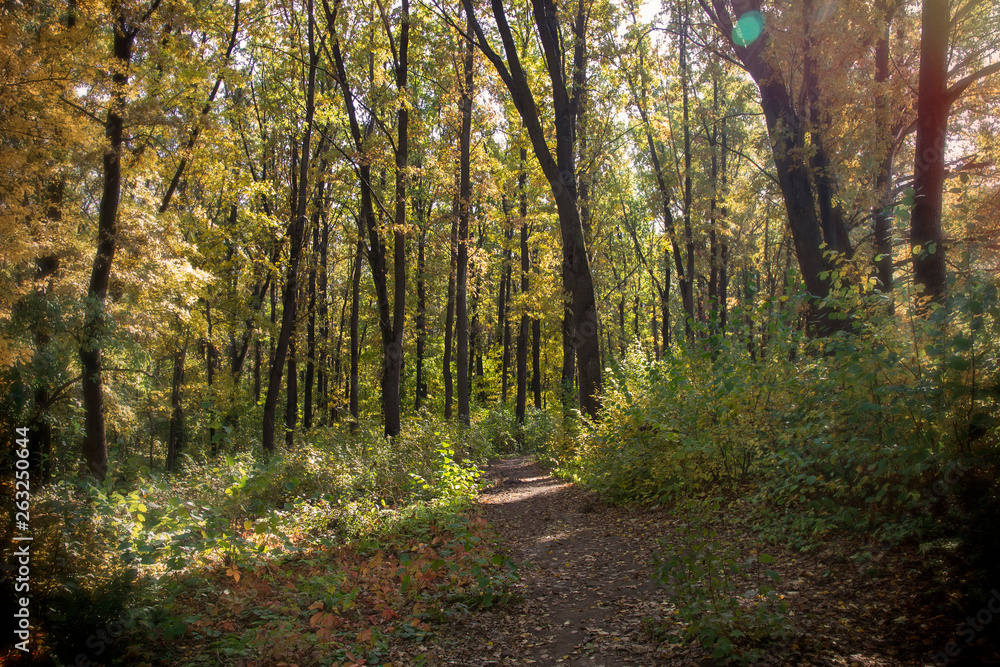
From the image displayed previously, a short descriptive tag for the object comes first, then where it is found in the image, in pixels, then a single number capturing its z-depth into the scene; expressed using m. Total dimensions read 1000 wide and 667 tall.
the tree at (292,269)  15.04
